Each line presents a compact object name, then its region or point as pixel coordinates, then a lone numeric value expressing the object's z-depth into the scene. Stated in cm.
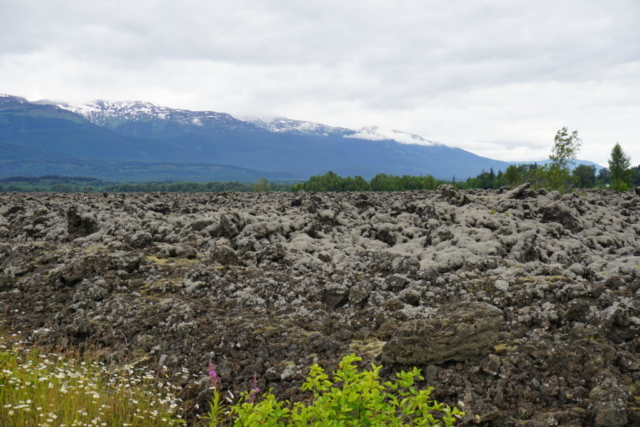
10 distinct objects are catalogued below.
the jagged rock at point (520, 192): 1940
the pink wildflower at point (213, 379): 614
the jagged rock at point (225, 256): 1111
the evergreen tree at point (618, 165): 9975
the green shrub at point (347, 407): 360
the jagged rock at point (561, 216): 1396
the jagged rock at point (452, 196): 1772
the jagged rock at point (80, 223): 1579
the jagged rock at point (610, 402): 449
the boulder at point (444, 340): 588
